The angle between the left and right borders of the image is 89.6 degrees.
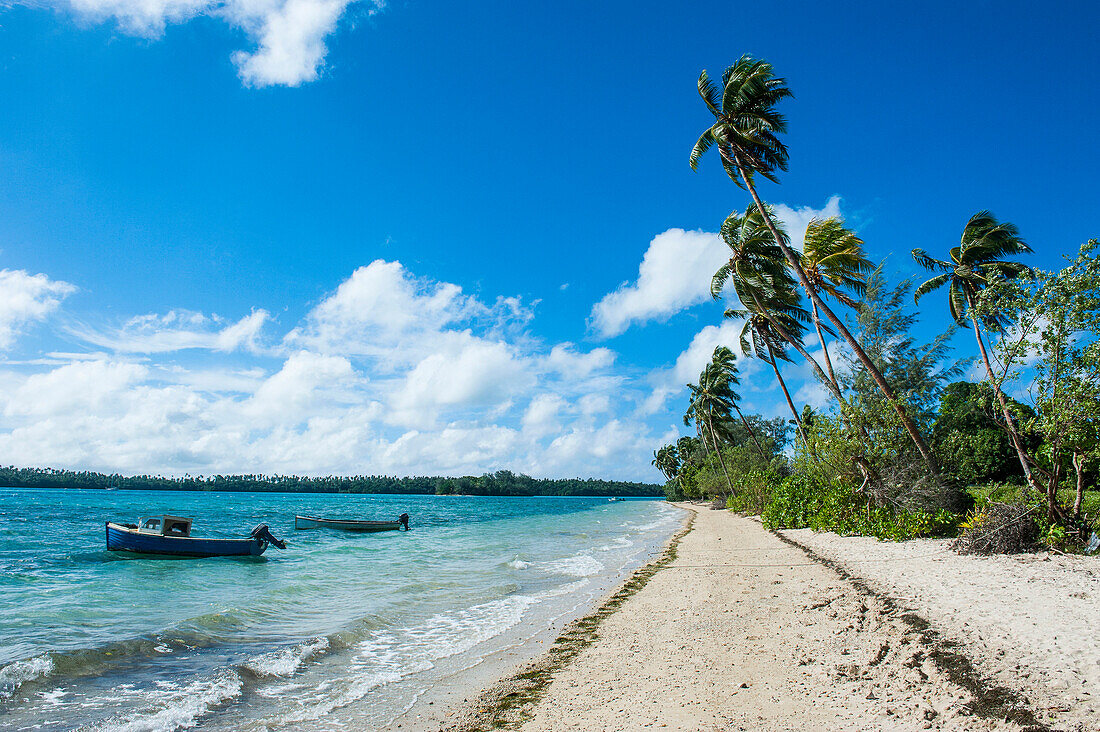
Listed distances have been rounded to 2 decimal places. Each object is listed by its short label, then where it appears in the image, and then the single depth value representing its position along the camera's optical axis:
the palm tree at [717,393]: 44.72
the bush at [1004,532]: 10.29
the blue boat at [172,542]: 19.48
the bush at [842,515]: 14.09
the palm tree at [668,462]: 103.73
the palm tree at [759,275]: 19.92
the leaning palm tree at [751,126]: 16.03
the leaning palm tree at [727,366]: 44.12
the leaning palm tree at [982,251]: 19.39
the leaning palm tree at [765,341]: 23.69
